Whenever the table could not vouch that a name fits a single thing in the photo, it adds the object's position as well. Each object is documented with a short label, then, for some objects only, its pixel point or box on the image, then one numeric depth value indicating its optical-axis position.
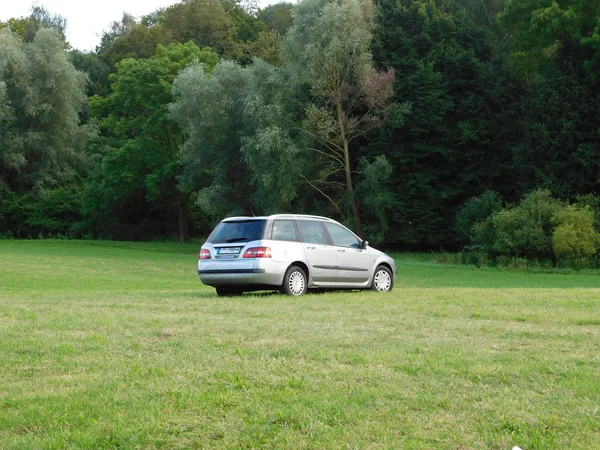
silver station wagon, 17.62
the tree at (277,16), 79.38
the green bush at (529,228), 37.84
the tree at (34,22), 84.50
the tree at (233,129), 47.09
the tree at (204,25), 74.88
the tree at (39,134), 63.09
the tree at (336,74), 45.81
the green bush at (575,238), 36.22
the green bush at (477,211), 43.62
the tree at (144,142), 61.83
